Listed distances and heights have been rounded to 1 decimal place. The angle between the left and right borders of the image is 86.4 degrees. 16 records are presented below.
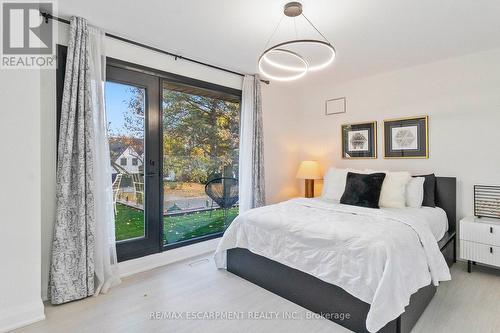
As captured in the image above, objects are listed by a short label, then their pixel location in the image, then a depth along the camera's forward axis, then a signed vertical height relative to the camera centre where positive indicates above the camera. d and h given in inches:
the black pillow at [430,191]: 125.6 -12.0
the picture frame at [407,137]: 135.8 +15.3
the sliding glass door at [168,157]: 111.7 +4.8
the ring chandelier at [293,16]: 83.1 +50.2
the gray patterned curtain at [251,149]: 149.2 +9.9
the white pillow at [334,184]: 141.5 -9.6
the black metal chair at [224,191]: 145.9 -13.9
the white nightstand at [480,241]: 104.3 -30.4
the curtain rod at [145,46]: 91.2 +52.3
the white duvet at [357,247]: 66.7 -25.1
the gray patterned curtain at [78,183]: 87.7 -5.3
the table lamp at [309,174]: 166.7 -4.8
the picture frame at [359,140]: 154.1 +15.6
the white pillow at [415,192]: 121.3 -12.1
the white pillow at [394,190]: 121.3 -11.3
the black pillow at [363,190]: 119.4 -11.0
